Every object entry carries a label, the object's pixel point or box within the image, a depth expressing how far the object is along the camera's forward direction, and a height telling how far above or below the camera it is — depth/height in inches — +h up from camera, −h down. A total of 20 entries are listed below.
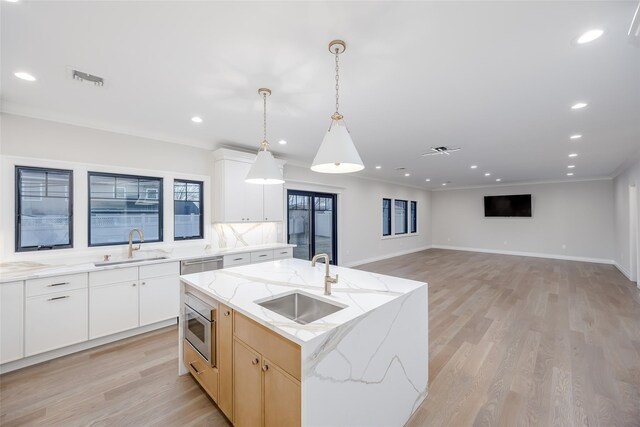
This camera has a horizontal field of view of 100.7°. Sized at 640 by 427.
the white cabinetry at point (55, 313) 101.4 -38.5
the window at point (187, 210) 161.6 +3.8
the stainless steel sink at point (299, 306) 75.3 -27.0
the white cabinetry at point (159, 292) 128.0 -38.1
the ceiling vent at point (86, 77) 88.9 +47.8
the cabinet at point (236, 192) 168.4 +15.6
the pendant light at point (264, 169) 94.0 +16.6
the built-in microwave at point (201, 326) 79.0 -35.5
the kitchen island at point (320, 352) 51.6 -31.3
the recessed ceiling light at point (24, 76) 88.8 +48.2
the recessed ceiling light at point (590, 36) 68.1 +46.8
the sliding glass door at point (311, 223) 233.9 -7.6
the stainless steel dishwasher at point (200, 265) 140.9 -27.0
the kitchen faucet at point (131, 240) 136.0 -12.8
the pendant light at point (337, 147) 67.8 +17.7
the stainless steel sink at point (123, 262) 122.1 -21.8
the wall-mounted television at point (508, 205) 358.0 +12.5
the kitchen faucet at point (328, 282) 74.2 -18.8
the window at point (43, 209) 116.0 +3.6
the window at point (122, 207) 135.3 +4.9
